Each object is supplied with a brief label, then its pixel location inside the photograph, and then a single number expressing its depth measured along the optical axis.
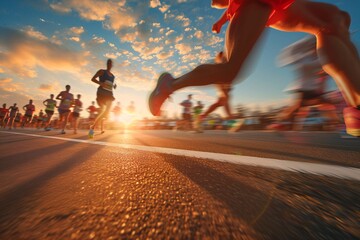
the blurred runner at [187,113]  11.48
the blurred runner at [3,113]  17.81
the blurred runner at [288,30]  1.33
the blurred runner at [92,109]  14.00
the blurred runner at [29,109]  15.41
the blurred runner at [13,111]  16.14
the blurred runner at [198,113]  8.19
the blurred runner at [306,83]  4.46
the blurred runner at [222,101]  5.70
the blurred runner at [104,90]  5.75
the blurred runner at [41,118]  19.42
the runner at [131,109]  20.41
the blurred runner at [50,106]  11.11
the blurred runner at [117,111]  18.14
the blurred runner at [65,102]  8.35
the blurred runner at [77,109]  7.79
